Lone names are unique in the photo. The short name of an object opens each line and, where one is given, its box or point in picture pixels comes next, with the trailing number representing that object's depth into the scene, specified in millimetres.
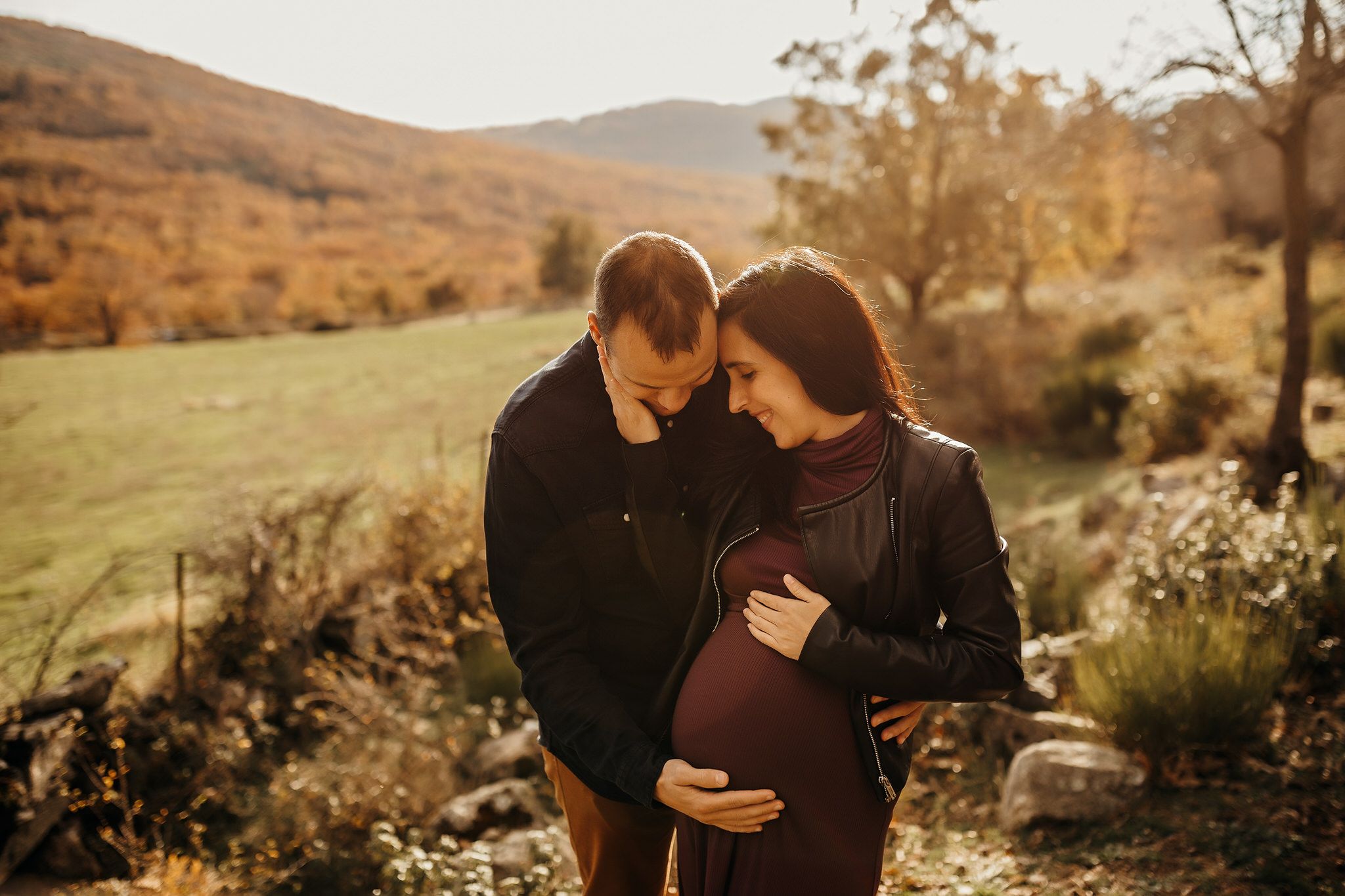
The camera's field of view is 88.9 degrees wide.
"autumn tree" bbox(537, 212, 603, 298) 43719
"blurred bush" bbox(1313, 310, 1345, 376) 8547
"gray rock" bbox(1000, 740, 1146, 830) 3135
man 1591
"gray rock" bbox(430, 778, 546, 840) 3934
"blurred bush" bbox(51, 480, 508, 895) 3906
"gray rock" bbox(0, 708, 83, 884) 3600
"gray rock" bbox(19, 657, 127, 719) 3992
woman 1541
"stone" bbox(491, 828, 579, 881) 3424
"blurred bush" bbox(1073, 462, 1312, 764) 3211
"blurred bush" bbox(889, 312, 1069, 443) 11734
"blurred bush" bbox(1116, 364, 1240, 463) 8195
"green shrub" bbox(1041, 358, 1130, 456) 10023
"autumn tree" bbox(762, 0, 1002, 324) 16672
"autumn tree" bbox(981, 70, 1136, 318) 6137
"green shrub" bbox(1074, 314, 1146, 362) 13641
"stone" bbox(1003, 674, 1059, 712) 4156
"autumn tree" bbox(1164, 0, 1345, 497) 4766
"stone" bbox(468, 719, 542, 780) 4586
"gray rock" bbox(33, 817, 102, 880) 3723
